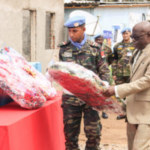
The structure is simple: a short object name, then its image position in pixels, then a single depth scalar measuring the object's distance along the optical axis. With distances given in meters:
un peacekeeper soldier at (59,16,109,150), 4.46
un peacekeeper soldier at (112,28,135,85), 8.86
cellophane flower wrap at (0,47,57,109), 3.43
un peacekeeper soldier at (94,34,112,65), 9.19
